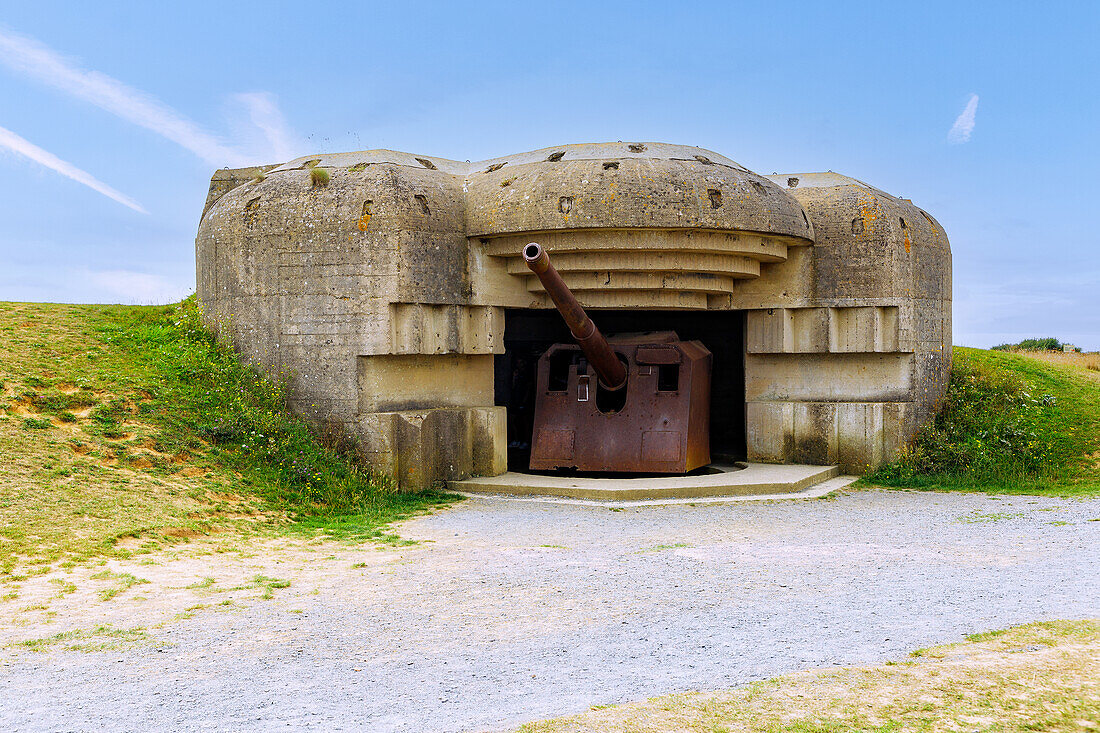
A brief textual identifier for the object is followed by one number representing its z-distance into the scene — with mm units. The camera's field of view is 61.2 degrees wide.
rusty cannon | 10875
